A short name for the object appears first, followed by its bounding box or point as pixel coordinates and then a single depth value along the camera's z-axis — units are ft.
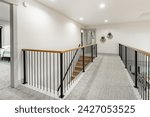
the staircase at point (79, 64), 22.45
